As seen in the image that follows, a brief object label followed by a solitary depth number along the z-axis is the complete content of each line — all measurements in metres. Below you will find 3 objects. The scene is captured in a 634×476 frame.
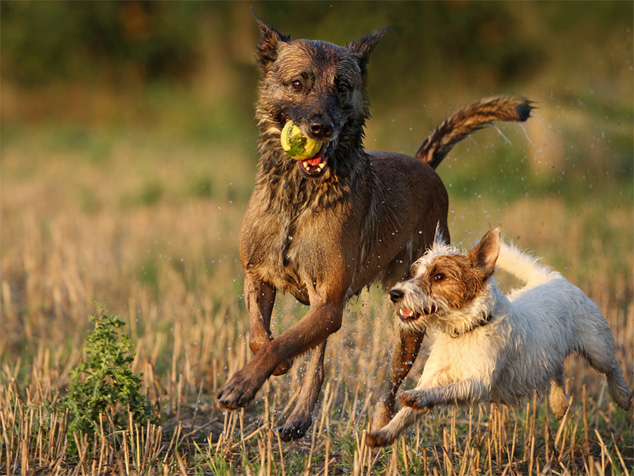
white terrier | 8.35
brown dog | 9.34
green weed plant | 9.98
